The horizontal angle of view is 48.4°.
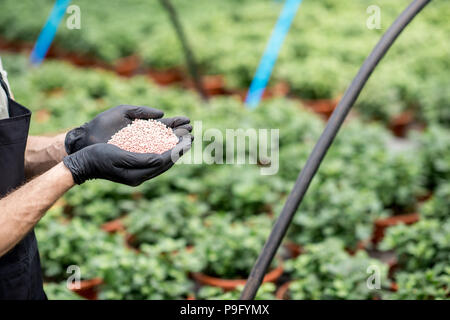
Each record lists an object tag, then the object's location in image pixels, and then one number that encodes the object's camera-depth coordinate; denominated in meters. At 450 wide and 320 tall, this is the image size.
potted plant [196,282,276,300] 2.36
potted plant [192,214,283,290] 2.82
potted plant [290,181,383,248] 3.12
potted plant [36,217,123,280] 2.87
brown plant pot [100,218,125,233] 3.38
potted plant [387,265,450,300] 2.29
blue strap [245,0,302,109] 5.54
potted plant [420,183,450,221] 3.15
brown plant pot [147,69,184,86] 6.84
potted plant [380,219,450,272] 2.65
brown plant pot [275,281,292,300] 2.67
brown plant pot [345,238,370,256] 3.11
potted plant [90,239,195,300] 2.53
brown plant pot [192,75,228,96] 6.41
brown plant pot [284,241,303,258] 3.18
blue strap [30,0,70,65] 7.54
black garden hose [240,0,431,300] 1.79
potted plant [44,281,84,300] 2.35
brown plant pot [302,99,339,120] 5.48
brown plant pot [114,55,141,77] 7.35
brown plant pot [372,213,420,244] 3.31
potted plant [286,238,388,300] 2.49
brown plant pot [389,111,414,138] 5.06
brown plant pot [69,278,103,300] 2.75
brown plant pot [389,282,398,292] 2.62
